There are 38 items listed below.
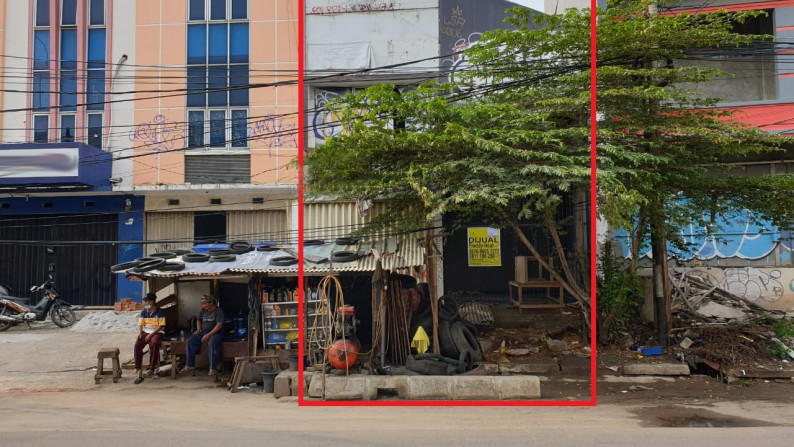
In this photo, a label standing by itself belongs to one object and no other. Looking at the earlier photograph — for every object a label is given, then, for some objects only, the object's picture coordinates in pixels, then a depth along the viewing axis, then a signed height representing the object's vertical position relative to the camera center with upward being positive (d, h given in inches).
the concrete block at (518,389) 338.3 -85.1
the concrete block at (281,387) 349.7 -85.3
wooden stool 387.5 -77.2
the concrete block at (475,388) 339.0 -84.7
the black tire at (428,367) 377.4 -80.2
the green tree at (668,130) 364.8 +76.6
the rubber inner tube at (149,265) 381.1 -10.4
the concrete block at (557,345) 458.0 -80.7
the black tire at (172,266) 383.9 -11.3
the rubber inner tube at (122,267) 396.8 -11.8
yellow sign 590.9 -1.3
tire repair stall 382.6 -35.9
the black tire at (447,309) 421.7 -47.0
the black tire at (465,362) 379.9 -79.7
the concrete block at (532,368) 411.2 -88.6
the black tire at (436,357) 383.9 -75.2
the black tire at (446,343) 406.6 -69.1
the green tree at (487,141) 346.9 +67.0
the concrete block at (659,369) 399.5 -87.8
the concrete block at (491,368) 404.7 -87.5
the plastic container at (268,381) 365.7 -85.5
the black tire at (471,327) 428.8 -60.9
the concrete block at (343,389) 339.0 -84.7
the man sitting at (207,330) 391.9 -56.3
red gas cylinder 359.6 -67.9
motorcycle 562.9 -60.1
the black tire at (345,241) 424.5 +5.2
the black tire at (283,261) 389.7 -8.6
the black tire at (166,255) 419.2 -4.0
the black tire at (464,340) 405.1 -67.5
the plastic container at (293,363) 375.6 -75.9
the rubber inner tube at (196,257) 397.1 -5.4
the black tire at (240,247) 417.9 +1.4
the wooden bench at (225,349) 402.3 -71.7
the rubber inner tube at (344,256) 391.2 -5.6
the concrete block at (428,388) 341.7 -85.1
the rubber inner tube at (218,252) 407.3 -2.0
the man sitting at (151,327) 402.3 -55.0
